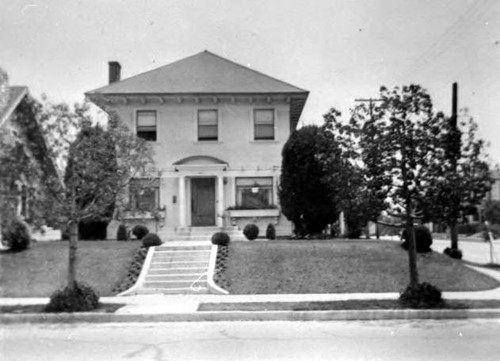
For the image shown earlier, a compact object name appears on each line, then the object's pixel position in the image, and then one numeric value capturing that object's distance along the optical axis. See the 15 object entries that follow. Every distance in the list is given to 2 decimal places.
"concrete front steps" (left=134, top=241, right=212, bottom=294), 14.57
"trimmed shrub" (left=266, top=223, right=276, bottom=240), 21.78
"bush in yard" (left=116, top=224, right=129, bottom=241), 21.39
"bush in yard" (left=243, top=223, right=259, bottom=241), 20.45
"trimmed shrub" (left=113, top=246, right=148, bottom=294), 14.86
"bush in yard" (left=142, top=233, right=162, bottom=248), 17.73
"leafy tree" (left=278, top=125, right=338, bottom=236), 20.70
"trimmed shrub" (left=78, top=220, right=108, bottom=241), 22.06
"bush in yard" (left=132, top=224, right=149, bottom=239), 20.88
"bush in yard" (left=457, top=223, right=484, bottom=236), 53.69
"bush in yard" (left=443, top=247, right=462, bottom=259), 20.20
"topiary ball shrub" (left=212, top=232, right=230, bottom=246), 17.75
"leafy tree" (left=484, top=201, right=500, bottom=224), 47.66
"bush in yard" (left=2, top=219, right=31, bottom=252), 17.19
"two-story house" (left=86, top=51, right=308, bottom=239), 23.30
